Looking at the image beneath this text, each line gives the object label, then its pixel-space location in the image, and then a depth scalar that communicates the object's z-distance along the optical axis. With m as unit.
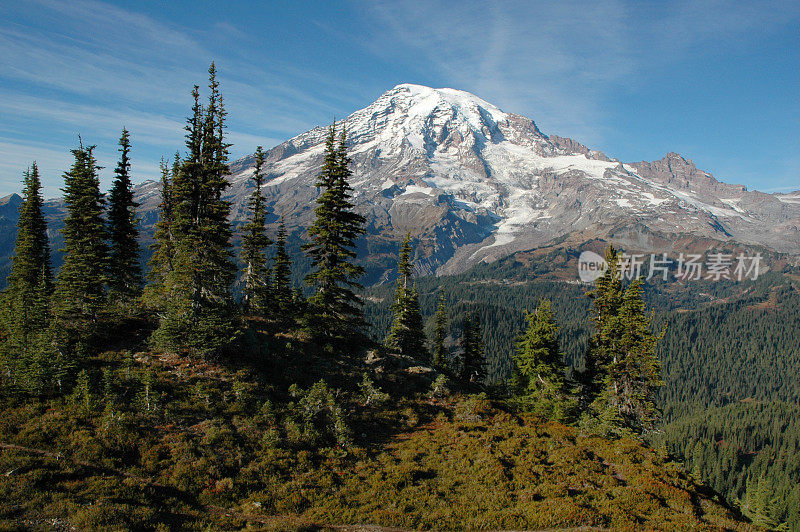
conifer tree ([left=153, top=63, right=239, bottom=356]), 25.09
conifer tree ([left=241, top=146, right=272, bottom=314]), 43.03
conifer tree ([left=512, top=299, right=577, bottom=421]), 35.52
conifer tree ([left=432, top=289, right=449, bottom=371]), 66.50
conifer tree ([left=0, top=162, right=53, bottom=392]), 20.77
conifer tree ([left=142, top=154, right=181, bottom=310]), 37.03
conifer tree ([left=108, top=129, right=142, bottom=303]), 40.38
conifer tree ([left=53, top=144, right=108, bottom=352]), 24.88
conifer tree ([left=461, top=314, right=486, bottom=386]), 63.94
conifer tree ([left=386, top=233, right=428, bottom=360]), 55.16
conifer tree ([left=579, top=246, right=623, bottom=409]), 36.59
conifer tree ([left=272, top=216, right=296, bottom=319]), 53.76
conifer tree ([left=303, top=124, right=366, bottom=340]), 30.77
